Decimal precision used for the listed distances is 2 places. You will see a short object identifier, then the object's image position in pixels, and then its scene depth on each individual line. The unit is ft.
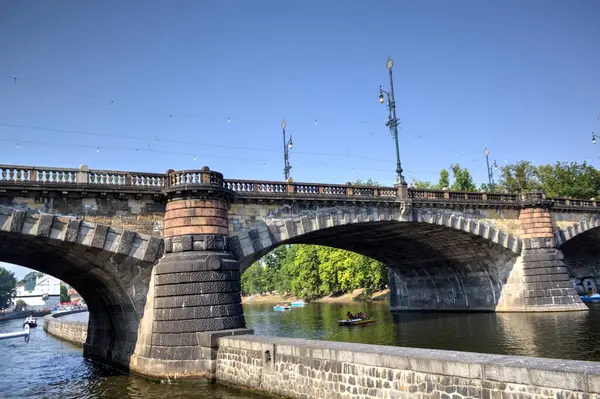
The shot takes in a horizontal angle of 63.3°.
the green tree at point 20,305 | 378.36
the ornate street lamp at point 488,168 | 178.02
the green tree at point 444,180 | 223.10
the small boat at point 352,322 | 130.62
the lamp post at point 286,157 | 122.42
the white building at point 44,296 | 401.66
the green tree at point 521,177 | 222.69
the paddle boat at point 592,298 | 169.89
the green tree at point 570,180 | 205.16
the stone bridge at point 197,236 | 69.41
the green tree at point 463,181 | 220.64
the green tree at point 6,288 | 366.22
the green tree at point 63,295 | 463.42
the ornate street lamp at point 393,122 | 109.91
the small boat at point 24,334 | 99.20
